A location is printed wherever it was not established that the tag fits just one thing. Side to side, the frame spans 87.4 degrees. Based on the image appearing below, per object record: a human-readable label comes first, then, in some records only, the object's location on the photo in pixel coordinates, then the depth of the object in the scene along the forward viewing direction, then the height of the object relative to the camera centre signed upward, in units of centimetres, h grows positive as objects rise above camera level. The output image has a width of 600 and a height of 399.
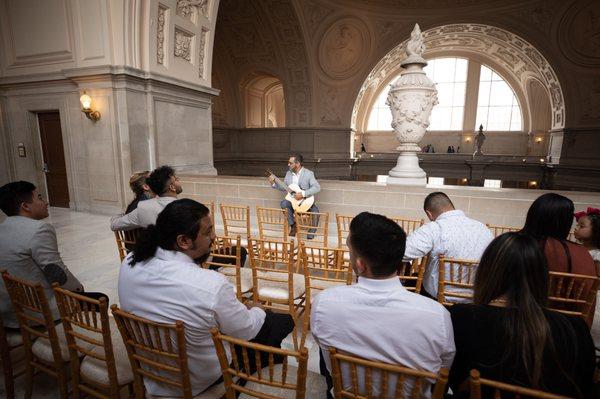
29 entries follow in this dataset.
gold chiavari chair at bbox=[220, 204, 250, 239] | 350 -110
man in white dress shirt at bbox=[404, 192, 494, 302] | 212 -60
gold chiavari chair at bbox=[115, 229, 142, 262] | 278 -80
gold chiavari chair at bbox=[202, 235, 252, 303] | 233 -105
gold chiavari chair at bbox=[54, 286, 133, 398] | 143 -108
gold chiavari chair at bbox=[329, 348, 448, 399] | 94 -77
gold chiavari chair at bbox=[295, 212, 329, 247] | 333 -98
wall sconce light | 584 +75
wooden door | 664 -22
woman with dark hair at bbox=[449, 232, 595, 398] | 103 -61
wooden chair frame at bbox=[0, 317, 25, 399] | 181 -124
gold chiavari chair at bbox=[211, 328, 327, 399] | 106 -91
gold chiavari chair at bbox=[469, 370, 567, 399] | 84 -64
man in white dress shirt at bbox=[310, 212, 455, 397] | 110 -59
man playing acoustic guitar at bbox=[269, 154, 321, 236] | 468 -57
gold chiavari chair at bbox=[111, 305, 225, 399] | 121 -87
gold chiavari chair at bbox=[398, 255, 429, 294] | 206 -90
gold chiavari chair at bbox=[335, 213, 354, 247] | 321 -79
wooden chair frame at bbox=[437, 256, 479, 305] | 184 -80
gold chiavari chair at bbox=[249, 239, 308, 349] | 221 -107
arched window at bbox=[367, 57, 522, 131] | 1725 +288
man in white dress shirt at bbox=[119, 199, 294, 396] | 130 -59
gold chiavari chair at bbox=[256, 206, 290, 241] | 339 -113
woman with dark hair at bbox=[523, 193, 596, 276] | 175 -49
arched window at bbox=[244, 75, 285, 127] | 1498 +254
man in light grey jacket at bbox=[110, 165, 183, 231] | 258 -44
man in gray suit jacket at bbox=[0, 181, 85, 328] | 183 -63
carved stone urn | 462 +64
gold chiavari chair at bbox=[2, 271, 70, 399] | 155 -100
